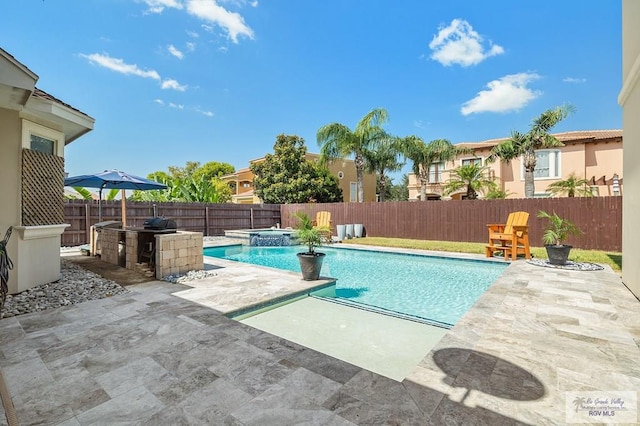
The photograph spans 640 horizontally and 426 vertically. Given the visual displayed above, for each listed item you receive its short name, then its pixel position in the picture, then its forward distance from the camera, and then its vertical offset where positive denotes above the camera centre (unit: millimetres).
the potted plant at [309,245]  5945 -728
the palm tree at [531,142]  14617 +3508
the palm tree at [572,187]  17141 +1272
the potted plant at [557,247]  7379 -973
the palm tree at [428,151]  19594 +3890
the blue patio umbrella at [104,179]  8289 +927
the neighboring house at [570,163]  17656 +2909
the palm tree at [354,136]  18359 +4663
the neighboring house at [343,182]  28297 +2999
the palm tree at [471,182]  18469 +1769
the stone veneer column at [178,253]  5984 -890
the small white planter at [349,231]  15561 -1107
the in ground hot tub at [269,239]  14242 -1390
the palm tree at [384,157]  19203 +3489
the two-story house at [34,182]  4555 +514
